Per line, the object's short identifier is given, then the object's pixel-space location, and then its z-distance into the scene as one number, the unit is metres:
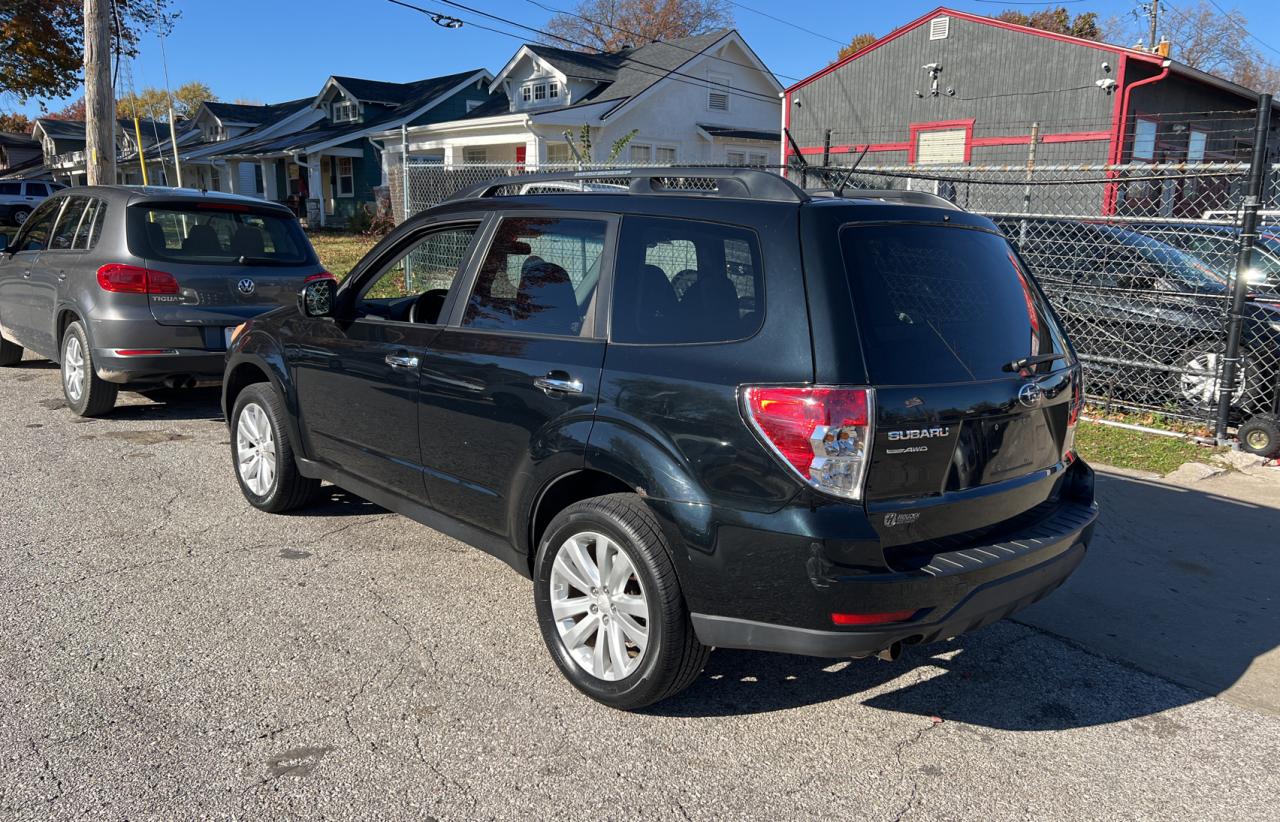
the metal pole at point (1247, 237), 6.79
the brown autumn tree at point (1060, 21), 47.56
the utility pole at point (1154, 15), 38.53
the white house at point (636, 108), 28.33
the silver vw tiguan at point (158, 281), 7.14
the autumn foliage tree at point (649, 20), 55.25
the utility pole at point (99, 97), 13.42
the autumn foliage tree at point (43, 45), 33.62
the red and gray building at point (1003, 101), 22.56
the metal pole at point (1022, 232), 8.61
